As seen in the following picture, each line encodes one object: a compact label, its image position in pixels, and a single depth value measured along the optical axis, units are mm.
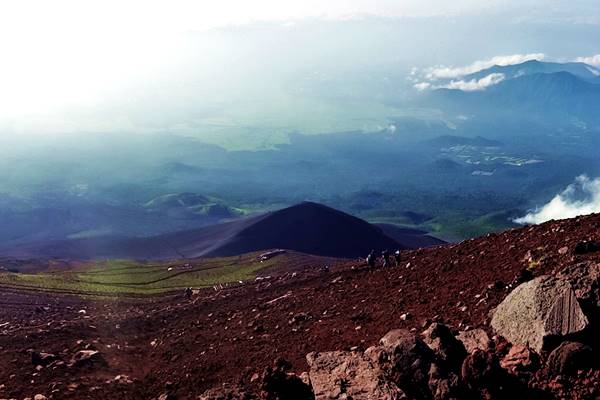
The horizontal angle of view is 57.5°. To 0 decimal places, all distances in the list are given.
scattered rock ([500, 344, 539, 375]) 12062
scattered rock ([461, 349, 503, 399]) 11422
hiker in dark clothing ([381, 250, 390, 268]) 30802
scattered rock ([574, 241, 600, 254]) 16969
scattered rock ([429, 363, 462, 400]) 11492
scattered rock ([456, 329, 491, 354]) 13609
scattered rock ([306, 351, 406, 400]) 12852
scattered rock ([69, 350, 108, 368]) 20844
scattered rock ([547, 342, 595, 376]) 11273
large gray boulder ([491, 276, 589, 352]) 12062
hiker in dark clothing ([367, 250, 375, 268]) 31756
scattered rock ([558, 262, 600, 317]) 12258
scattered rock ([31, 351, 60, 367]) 20812
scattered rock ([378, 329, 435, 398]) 12219
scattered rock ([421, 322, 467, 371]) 12438
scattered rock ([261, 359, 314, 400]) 13344
